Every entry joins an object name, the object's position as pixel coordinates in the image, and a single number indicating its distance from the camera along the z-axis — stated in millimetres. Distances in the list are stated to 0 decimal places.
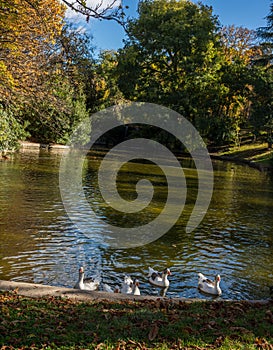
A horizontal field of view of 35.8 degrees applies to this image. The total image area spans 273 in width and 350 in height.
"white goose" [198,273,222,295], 7991
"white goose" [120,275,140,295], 7488
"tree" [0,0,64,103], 8266
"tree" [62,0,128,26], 5215
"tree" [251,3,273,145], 41219
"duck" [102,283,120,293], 7658
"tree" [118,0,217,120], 46000
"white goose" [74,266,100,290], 7604
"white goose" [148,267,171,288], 8094
